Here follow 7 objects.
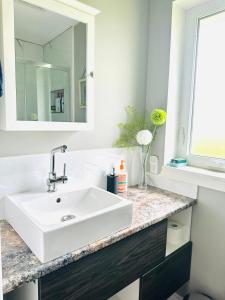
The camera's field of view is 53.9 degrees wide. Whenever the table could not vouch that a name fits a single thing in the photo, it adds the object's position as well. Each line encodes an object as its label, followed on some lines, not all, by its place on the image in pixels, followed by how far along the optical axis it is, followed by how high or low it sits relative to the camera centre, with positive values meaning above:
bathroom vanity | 0.78 -0.60
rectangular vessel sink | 0.78 -0.42
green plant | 1.59 -0.03
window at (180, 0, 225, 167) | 1.43 +0.27
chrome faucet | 1.15 -0.31
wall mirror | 1.03 +0.28
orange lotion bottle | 1.48 -0.39
